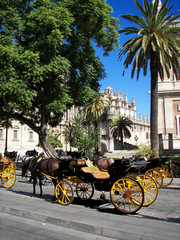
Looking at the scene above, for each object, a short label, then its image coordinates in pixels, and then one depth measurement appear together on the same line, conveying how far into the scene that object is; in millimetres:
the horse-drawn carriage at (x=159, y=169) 10688
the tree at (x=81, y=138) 22922
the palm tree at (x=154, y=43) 18078
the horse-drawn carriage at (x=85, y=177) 6559
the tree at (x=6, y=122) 23181
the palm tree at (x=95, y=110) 40881
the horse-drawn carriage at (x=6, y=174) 12031
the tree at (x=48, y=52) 16500
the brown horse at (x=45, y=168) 9123
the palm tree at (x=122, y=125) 56625
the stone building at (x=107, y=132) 47531
